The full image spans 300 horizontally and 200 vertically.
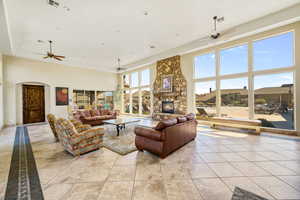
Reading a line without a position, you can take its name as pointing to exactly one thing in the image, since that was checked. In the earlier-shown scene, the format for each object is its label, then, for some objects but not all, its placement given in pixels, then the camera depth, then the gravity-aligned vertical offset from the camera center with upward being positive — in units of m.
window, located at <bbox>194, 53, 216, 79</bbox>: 6.45 +1.77
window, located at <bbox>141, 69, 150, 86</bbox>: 9.53 +1.73
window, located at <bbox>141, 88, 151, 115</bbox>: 9.52 -0.13
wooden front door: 7.20 -0.20
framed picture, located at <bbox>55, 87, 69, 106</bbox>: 8.14 +0.28
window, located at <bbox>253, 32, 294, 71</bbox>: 4.62 +1.81
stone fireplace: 7.39 +0.48
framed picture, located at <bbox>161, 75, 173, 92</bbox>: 7.86 +1.04
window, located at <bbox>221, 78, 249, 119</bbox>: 5.54 +0.02
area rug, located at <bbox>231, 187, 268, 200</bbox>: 1.74 -1.39
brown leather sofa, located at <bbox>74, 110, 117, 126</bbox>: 6.29 -0.89
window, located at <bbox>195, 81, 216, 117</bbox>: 6.43 +0.04
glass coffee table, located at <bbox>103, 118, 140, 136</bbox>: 5.02 -0.94
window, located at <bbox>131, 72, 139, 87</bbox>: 10.32 +1.72
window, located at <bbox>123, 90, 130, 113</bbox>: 11.09 -0.09
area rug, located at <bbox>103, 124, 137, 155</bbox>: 3.47 -1.37
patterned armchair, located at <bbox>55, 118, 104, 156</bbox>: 3.03 -0.98
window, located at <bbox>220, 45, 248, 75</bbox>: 5.50 +1.79
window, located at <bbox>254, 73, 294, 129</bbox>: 4.67 -0.08
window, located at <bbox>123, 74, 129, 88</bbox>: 11.00 +1.69
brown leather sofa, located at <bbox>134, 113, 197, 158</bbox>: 2.87 -0.93
